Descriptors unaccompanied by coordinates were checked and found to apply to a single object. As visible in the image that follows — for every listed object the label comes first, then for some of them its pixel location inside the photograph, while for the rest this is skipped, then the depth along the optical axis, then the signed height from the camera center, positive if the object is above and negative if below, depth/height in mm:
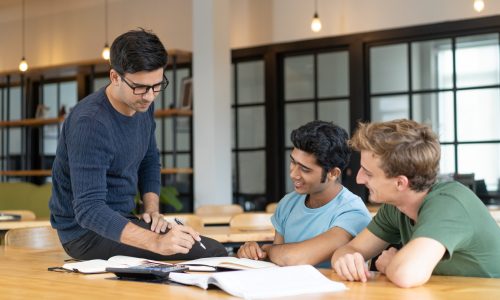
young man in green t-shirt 2160 -132
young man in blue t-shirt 2871 -132
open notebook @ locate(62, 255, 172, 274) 2410 -308
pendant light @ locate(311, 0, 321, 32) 7586 +1230
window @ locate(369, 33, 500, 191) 7594 +618
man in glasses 2619 -28
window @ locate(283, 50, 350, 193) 8367 +706
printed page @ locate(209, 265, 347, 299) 1928 -293
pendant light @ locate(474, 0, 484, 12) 6777 +1238
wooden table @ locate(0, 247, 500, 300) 1940 -318
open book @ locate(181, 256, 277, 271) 2365 -299
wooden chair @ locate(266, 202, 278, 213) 6396 -369
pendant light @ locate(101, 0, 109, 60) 9953 +1656
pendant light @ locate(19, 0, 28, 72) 9431 +1070
